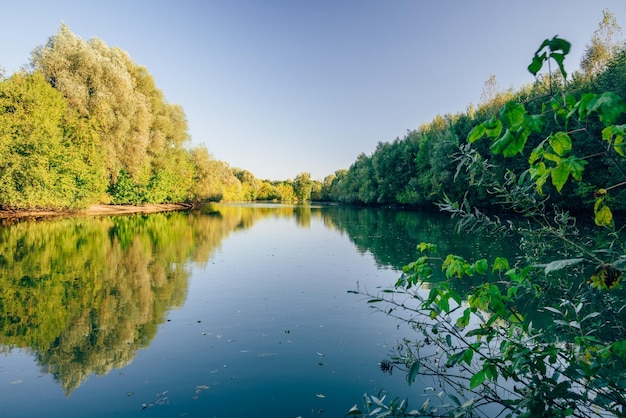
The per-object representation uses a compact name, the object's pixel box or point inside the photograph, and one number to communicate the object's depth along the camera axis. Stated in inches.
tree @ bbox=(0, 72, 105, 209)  1282.0
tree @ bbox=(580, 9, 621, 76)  1790.1
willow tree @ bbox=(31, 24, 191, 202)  1501.0
